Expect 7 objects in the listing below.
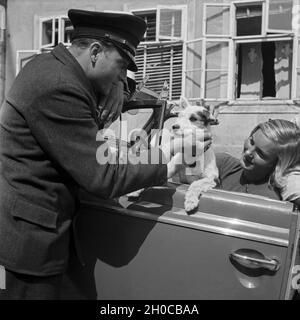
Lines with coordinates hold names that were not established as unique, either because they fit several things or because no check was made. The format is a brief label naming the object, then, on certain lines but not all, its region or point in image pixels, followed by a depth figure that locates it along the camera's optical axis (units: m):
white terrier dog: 1.70
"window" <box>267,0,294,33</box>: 7.78
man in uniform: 1.43
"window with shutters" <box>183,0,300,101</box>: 7.97
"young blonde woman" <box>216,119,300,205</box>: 1.87
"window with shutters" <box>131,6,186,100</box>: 8.63
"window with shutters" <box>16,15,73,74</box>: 9.27
